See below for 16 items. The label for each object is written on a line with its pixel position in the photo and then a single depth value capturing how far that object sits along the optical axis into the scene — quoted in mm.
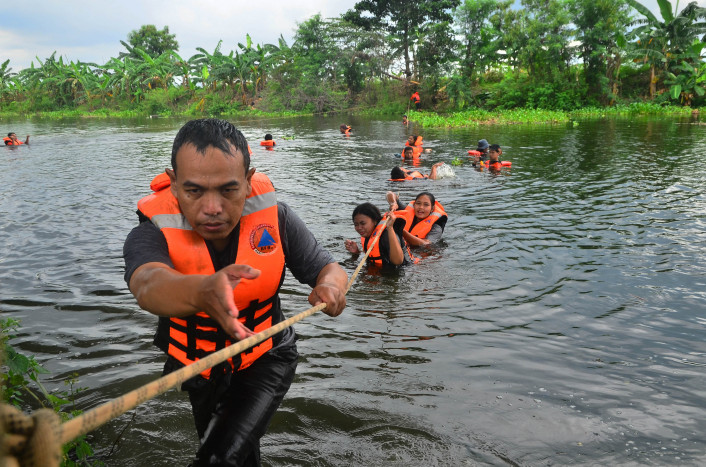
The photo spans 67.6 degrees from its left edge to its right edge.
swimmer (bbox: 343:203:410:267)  6449
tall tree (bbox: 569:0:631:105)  30859
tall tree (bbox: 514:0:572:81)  32281
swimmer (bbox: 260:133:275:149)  19047
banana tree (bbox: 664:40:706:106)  29234
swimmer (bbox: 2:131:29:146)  19953
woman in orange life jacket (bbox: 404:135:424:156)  15281
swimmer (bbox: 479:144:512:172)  13227
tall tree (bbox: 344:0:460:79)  37156
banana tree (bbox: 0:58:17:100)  54969
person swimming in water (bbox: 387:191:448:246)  7574
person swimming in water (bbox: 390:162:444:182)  12195
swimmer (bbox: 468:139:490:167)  14902
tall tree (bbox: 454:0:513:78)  34531
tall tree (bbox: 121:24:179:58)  57125
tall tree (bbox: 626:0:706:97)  29000
